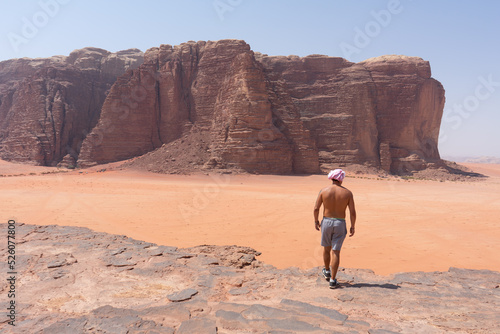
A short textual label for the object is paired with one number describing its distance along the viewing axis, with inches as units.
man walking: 175.0
